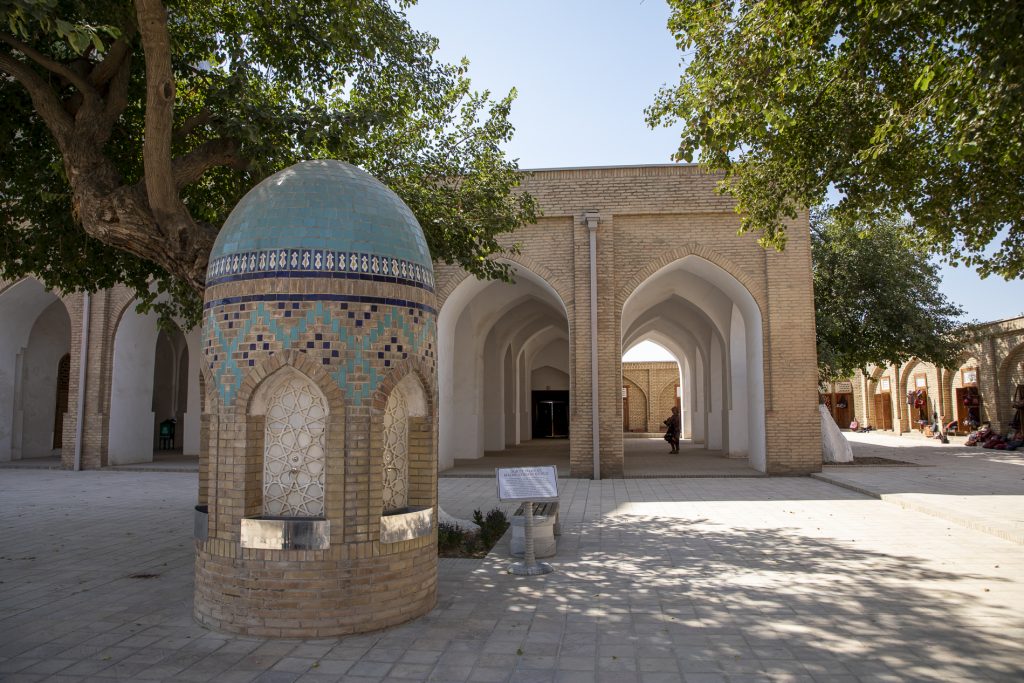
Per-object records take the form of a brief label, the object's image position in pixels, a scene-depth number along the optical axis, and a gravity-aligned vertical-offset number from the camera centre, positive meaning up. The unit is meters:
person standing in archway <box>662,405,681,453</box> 19.47 -0.77
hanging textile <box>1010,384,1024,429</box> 21.59 -0.17
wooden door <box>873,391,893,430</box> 34.00 -0.49
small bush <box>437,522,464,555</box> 7.00 -1.33
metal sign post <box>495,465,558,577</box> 5.99 -0.73
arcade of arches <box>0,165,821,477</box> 13.36 +1.52
